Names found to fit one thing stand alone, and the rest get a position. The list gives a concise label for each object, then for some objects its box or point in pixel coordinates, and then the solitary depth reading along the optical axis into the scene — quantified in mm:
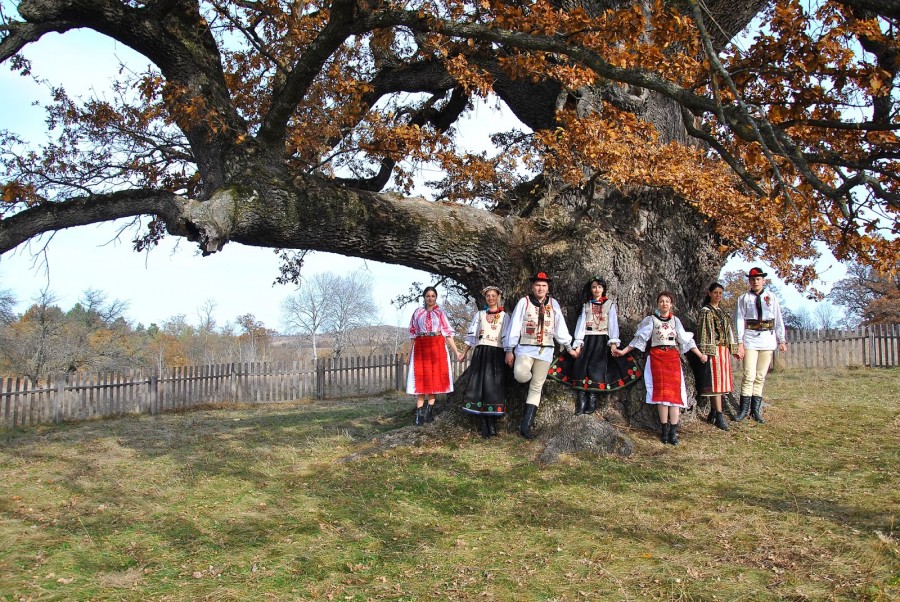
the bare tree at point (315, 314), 49719
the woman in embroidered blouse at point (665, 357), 7371
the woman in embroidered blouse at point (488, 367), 7809
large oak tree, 5715
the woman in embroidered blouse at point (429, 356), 8641
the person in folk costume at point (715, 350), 8062
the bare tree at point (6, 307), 29125
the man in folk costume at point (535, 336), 7668
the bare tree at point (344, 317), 48719
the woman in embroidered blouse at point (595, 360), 7820
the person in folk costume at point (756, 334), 8453
